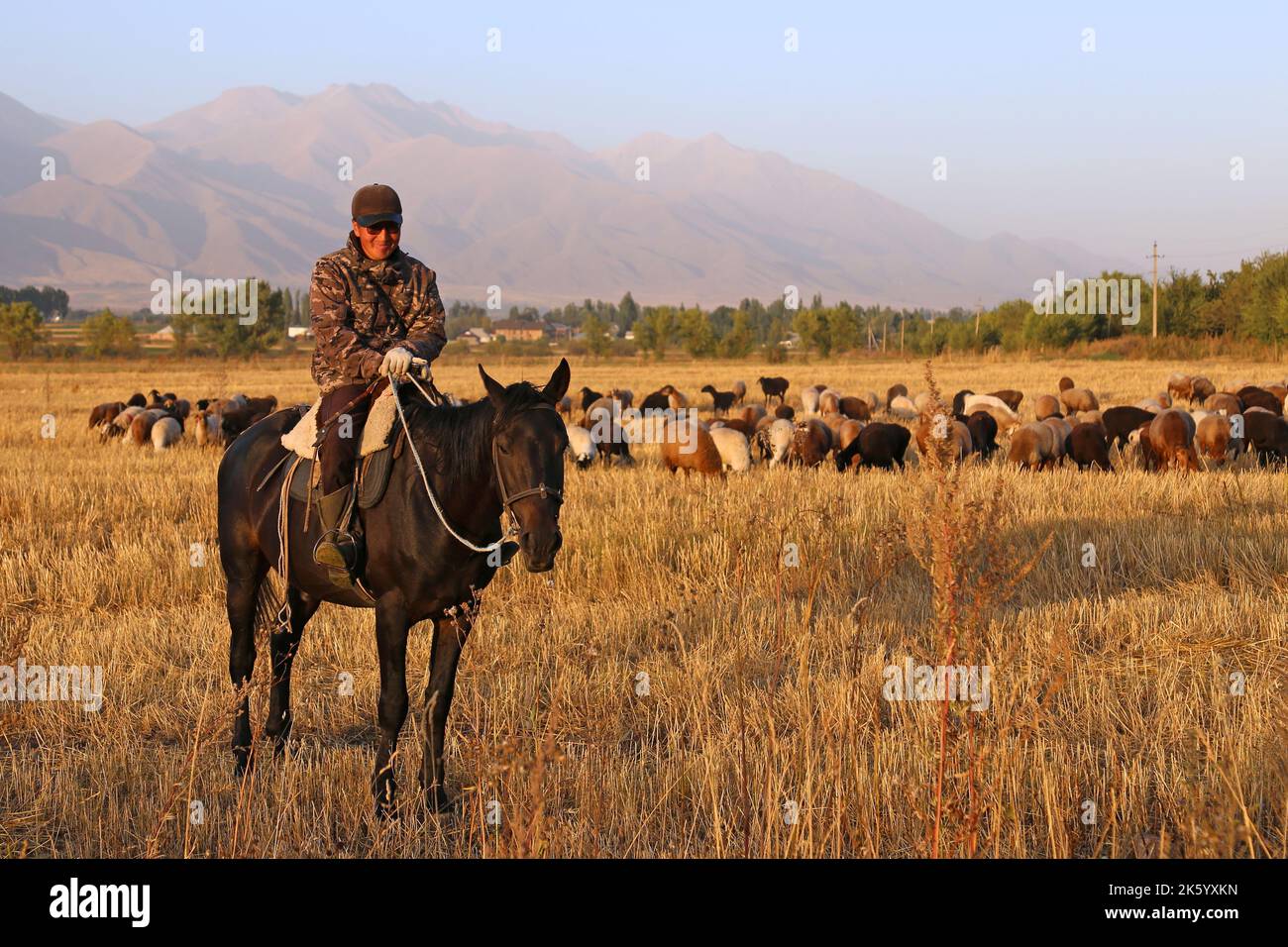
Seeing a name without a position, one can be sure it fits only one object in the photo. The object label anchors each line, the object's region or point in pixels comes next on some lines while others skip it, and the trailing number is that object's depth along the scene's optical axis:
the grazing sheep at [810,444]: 18.55
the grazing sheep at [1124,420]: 21.39
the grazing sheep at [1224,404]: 23.53
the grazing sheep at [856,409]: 26.33
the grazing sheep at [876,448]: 19.09
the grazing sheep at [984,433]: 20.52
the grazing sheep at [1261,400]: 24.80
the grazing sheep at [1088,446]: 18.67
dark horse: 4.54
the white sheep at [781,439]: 19.44
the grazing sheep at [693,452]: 17.69
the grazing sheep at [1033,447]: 18.66
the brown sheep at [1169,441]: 17.77
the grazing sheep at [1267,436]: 18.45
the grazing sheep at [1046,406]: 25.46
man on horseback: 5.30
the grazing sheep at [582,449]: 19.23
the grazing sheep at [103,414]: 25.28
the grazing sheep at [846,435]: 20.50
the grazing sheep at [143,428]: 22.53
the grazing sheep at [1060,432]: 19.28
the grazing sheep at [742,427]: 21.23
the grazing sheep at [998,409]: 25.55
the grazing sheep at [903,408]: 28.72
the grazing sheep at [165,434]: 21.61
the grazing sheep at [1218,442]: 18.60
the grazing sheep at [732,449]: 17.95
